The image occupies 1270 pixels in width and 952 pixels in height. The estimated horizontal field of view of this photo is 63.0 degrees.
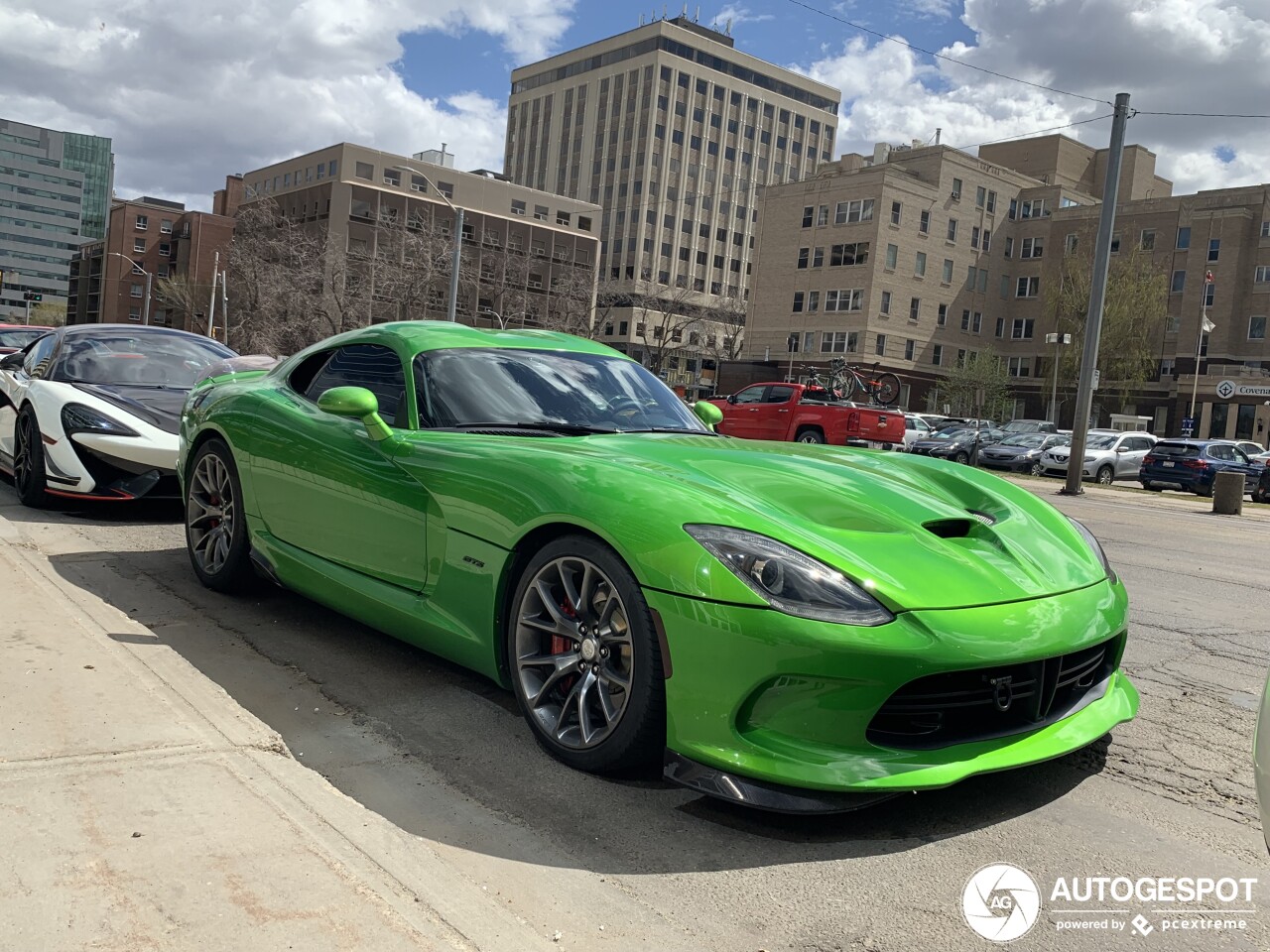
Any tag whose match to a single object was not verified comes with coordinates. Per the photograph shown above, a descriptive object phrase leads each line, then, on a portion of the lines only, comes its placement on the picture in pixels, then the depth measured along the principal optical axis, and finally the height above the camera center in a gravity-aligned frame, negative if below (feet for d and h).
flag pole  167.18 +22.95
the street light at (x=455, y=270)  106.01 +12.19
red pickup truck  70.85 +0.46
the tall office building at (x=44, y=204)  547.90 +77.17
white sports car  23.90 -1.40
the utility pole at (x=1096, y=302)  66.64 +9.76
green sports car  8.87 -1.62
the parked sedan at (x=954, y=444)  111.04 -0.64
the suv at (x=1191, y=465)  85.15 -0.09
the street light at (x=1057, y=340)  146.82 +15.84
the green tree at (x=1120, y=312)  187.73 +25.98
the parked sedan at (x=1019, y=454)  103.14 -0.95
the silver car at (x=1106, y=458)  96.27 -0.42
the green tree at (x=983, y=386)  196.95 +10.43
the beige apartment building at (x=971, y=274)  204.74 +35.74
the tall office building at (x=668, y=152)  354.33 +92.73
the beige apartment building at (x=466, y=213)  259.60 +51.43
